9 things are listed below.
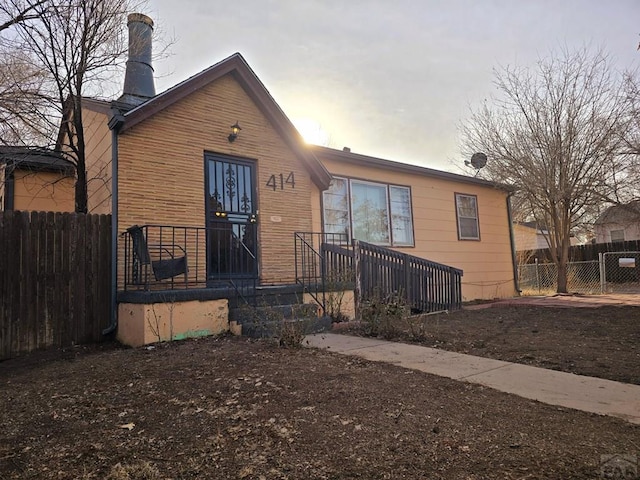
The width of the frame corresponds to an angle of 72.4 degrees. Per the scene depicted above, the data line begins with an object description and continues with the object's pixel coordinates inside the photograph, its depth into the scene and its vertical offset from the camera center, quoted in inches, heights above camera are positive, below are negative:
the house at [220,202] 250.7 +58.0
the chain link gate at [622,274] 600.7 -15.7
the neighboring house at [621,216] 455.5 +58.9
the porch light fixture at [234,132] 316.7 +107.6
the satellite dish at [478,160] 565.0 +143.9
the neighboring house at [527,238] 1239.1 +92.2
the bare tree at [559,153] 482.6 +134.9
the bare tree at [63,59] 287.3 +157.7
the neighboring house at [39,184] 365.1 +90.3
